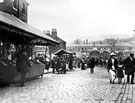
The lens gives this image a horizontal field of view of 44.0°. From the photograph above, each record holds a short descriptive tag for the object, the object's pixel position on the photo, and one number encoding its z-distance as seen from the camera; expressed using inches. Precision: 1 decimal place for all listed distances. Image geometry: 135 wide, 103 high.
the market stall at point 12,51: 280.7
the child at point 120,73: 353.5
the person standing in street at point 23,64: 300.1
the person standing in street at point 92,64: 649.2
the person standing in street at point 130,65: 352.8
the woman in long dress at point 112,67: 348.7
